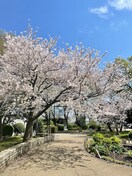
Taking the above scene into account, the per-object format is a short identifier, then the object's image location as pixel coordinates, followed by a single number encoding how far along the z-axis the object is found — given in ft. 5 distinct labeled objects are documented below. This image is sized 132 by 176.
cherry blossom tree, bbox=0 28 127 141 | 24.46
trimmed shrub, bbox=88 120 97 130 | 82.90
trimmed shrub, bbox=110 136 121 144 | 26.82
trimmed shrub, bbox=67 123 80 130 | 86.65
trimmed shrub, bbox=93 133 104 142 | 28.01
